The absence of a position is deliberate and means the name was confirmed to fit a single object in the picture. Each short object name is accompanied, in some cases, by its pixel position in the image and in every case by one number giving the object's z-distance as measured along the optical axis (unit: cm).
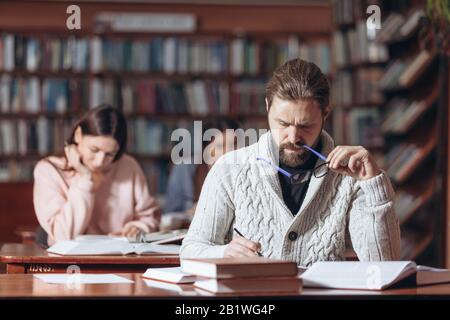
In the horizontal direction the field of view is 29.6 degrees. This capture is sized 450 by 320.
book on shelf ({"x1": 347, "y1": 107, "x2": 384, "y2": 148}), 620
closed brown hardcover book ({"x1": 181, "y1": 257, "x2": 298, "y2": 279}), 170
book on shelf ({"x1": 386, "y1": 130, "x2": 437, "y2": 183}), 561
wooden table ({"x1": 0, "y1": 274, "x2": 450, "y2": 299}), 166
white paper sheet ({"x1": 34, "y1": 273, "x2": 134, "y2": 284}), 194
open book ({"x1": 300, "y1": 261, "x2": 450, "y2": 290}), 179
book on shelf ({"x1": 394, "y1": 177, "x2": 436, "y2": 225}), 562
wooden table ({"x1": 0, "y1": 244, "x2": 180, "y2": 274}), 257
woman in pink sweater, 334
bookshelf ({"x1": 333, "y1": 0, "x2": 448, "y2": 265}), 559
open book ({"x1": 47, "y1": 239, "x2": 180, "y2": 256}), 264
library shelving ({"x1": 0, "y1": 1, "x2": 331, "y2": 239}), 674
